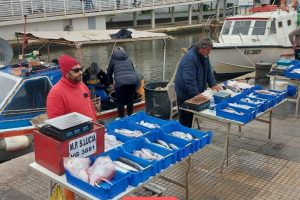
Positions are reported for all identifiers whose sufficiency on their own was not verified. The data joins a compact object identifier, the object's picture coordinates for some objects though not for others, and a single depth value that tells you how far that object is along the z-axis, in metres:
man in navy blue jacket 6.14
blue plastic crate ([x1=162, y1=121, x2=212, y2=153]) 4.51
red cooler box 3.69
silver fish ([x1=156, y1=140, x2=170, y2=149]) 4.46
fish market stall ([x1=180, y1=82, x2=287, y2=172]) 5.61
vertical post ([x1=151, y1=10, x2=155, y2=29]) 33.00
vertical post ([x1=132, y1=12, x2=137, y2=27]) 33.39
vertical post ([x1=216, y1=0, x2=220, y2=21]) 39.18
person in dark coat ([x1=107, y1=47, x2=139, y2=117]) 8.55
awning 8.94
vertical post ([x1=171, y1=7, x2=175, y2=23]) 36.70
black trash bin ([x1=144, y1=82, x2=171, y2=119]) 9.12
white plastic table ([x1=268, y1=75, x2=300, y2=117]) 8.46
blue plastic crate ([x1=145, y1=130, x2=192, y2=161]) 4.25
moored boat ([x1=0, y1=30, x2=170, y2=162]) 7.86
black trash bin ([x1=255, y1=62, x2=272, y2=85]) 11.77
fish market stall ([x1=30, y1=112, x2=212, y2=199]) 3.50
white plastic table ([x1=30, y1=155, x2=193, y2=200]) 3.46
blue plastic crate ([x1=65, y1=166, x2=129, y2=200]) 3.35
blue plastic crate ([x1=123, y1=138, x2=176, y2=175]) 3.93
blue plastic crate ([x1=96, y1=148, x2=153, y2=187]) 3.63
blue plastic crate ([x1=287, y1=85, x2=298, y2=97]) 7.96
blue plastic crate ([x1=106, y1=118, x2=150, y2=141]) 4.87
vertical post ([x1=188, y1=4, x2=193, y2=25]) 36.66
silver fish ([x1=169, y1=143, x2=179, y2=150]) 4.38
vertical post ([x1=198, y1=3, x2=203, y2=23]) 39.43
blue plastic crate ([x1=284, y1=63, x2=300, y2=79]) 8.32
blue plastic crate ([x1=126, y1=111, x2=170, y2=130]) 5.14
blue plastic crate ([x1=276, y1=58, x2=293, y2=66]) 9.09
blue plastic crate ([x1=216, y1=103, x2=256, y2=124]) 5.54
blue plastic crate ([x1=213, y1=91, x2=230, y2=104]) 6.14
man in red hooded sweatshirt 4.36
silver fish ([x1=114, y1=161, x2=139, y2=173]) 3.79
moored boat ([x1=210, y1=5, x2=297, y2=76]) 15.66
